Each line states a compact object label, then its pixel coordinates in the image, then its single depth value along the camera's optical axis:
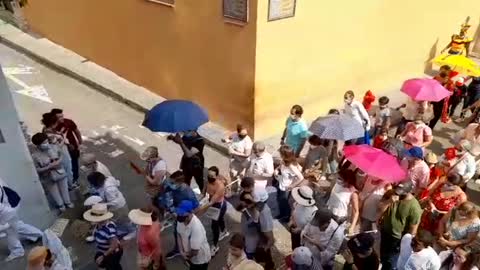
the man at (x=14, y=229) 6.52
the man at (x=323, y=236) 5.34
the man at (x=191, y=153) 7.47
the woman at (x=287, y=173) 6.76
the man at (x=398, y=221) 5.67
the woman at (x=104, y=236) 5.76
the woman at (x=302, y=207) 5.72
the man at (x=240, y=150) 7.36
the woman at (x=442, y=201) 6.14
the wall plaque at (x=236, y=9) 8.56
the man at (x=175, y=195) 6.14
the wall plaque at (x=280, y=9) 8.52
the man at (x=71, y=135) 7.80
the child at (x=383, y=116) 8.42
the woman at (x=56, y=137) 7.45
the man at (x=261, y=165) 6.89
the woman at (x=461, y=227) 5.59
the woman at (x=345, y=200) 6.03
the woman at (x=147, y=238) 5.59
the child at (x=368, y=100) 8.89
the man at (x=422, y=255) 5.06
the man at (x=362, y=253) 5.00
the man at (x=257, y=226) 5.76
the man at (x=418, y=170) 6.65
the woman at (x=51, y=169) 7.25
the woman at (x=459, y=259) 5.18
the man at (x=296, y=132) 7.68
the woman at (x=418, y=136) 7.69
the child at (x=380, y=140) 7.71
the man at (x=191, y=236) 5.43
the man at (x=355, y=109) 8.10
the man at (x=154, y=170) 6.87
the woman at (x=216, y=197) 6.27
